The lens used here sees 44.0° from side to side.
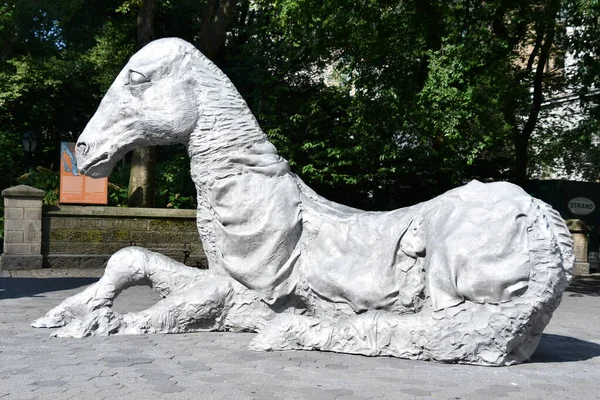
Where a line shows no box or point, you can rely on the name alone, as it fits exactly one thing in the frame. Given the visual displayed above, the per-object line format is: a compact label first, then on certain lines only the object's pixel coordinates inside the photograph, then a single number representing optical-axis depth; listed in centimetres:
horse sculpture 466
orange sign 1536
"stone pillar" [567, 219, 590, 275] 1680
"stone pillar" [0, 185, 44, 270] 1391
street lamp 2153
